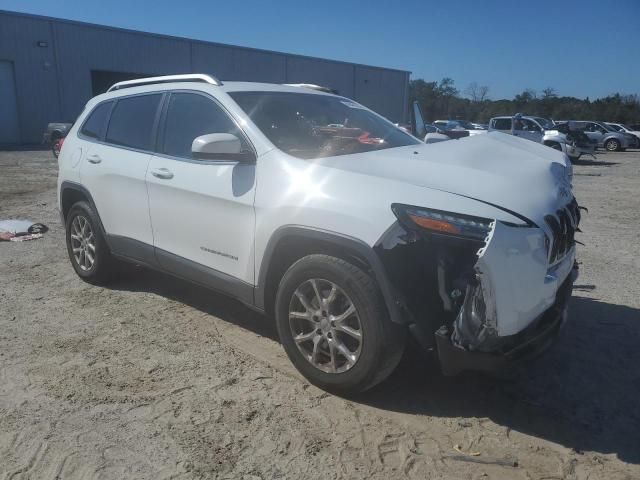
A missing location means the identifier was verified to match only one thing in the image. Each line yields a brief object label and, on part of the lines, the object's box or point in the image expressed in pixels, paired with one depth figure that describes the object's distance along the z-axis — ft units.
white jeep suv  8.75
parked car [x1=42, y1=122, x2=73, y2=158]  54.54
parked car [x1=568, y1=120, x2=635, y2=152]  100.37
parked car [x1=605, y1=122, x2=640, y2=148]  103.47
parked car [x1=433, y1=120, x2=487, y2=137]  100.99
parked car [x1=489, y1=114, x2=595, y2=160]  66.44
